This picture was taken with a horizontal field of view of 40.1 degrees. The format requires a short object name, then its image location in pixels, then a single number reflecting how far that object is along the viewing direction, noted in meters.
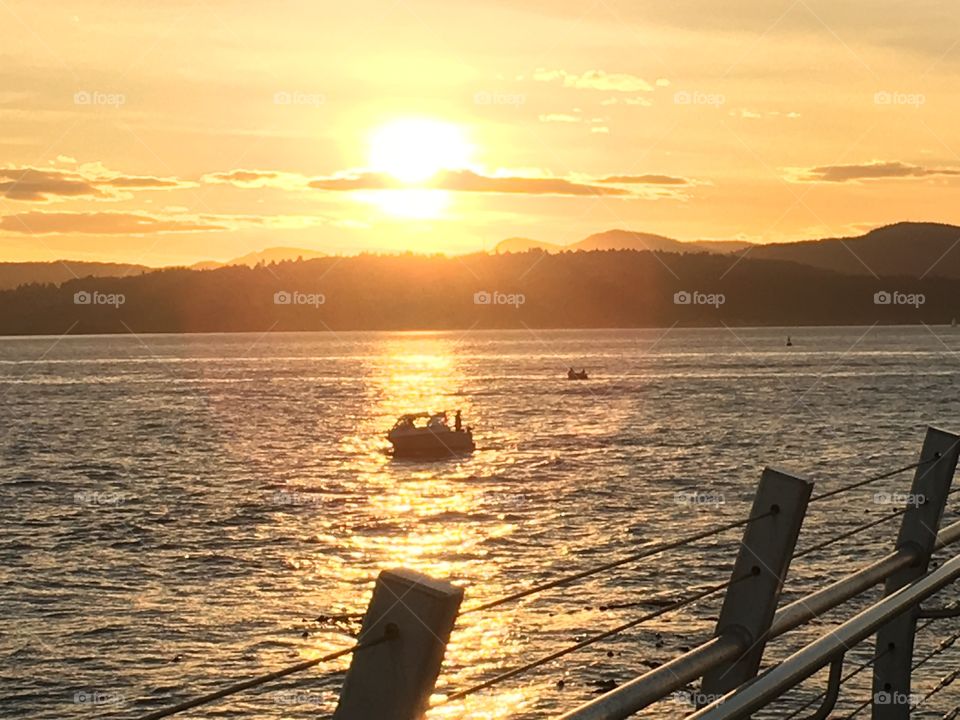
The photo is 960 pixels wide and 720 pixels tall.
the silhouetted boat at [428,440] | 86.31
